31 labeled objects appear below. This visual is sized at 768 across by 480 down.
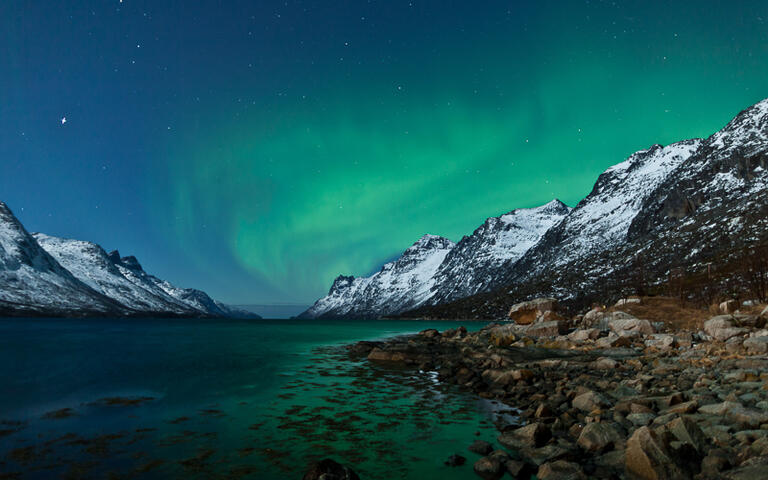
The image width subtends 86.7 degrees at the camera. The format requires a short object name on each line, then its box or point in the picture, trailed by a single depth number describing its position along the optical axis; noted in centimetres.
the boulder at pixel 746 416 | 1234
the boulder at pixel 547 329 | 4781
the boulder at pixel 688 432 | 1131
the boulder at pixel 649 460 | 1033
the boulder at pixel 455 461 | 1297
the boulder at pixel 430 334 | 7052
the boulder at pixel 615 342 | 3601
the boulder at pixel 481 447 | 1373
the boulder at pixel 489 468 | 1185
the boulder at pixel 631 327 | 3964
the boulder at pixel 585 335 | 4188
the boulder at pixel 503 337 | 4750
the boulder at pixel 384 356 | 4088
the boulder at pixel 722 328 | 3084
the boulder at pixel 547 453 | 1236
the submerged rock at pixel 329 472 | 1047
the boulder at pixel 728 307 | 4747
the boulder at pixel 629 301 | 5539
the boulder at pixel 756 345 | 2470
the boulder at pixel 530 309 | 6348
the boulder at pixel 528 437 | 1373
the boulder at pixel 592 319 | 4978
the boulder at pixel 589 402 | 1698
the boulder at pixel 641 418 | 1439
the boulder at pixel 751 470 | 940
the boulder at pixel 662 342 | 3178
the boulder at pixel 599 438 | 1267
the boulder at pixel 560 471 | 1093
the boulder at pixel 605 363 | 2673
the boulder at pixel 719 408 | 1371
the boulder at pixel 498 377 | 2492
